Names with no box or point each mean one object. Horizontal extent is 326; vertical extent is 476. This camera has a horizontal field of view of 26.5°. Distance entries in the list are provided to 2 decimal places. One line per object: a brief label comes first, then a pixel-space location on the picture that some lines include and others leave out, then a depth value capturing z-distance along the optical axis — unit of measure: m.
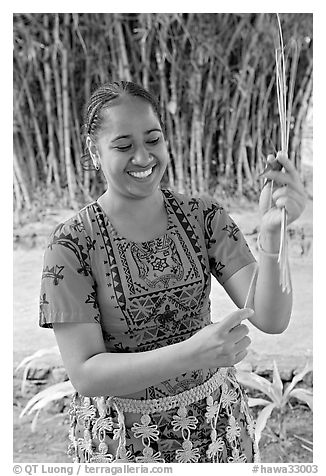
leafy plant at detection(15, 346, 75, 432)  2.22
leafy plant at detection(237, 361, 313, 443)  2.30
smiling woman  1.04
